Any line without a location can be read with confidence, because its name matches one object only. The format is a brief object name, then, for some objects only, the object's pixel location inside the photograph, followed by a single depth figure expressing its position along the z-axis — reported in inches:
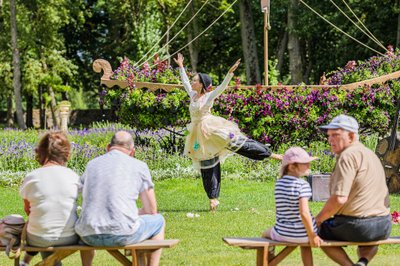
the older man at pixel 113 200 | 351.9
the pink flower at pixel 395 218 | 553.4
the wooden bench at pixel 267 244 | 364.7
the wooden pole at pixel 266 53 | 876.9
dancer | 611.4
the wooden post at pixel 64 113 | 1130.0
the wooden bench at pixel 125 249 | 357.7
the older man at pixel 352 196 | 357.5
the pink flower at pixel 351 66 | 927.2
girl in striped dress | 360.0
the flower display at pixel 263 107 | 858.4
